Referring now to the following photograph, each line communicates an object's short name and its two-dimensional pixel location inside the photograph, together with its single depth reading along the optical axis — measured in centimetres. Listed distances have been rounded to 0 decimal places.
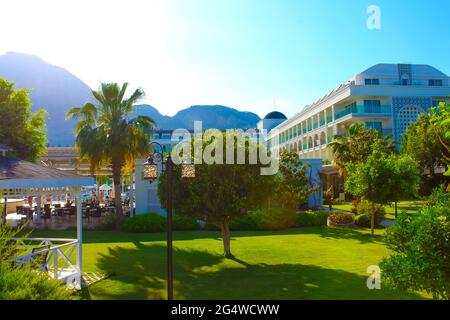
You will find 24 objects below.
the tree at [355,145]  3234
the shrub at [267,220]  2334
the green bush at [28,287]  527
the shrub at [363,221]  2301
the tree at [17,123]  2566
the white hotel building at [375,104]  4319
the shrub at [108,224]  2347
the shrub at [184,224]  2311
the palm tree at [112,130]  2117
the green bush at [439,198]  665
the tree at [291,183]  2495
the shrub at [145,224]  2231
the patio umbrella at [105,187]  4087
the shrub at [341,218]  2331
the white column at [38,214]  2572
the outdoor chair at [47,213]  2575
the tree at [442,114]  610
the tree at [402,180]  1867
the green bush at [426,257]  610
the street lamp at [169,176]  796
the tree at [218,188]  1380
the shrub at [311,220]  2445
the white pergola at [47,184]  1005
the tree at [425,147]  3444
